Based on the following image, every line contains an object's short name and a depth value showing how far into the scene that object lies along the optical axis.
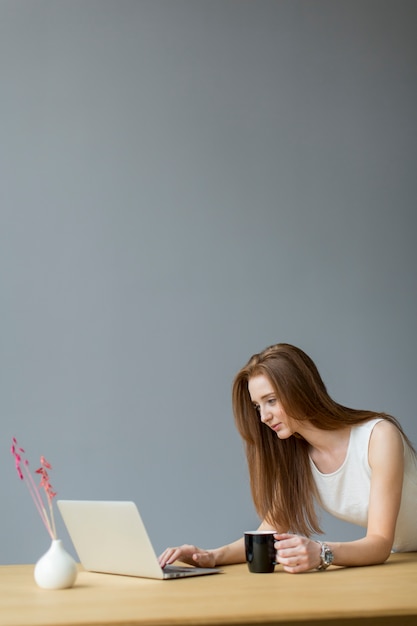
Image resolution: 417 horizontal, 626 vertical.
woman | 4.13
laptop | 3.45
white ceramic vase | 3.36
